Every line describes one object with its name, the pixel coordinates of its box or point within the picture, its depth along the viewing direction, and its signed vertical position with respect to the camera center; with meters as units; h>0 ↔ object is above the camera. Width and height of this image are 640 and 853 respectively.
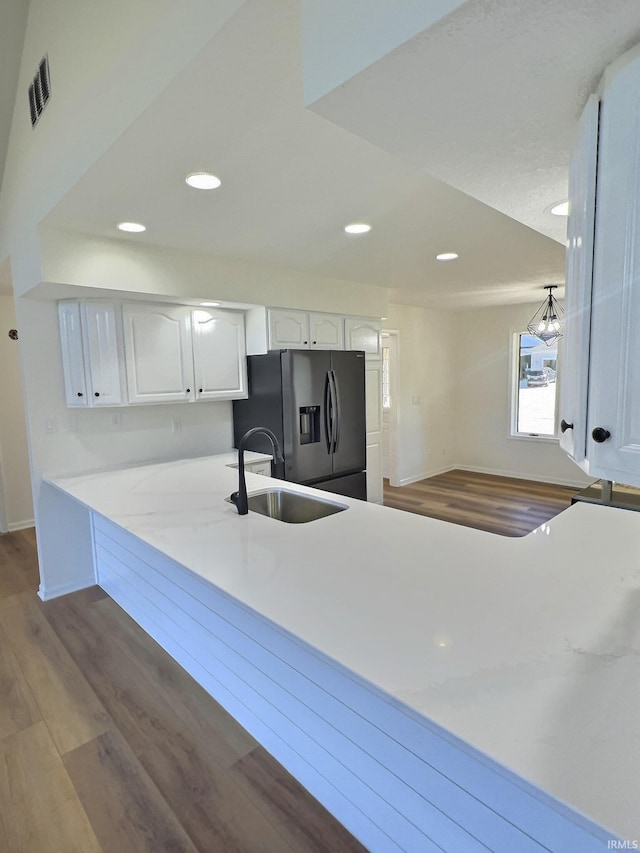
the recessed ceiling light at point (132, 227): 2.35 +0.89
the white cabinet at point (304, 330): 3.38 +0.47
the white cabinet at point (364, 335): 4.00 +0.48
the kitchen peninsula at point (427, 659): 0.76 -0.59
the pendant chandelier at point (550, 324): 4.90 +0.64
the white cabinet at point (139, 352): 2.78 +0.26
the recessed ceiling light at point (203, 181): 1.78 +0.86
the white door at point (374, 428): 4.35 -0.41
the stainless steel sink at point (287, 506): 2.34 -0.64
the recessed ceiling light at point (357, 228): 2.42 +0.88
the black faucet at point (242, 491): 1.98 -0.45
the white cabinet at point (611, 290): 0.87 +0.19
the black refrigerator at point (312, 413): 3.30 -0.20
